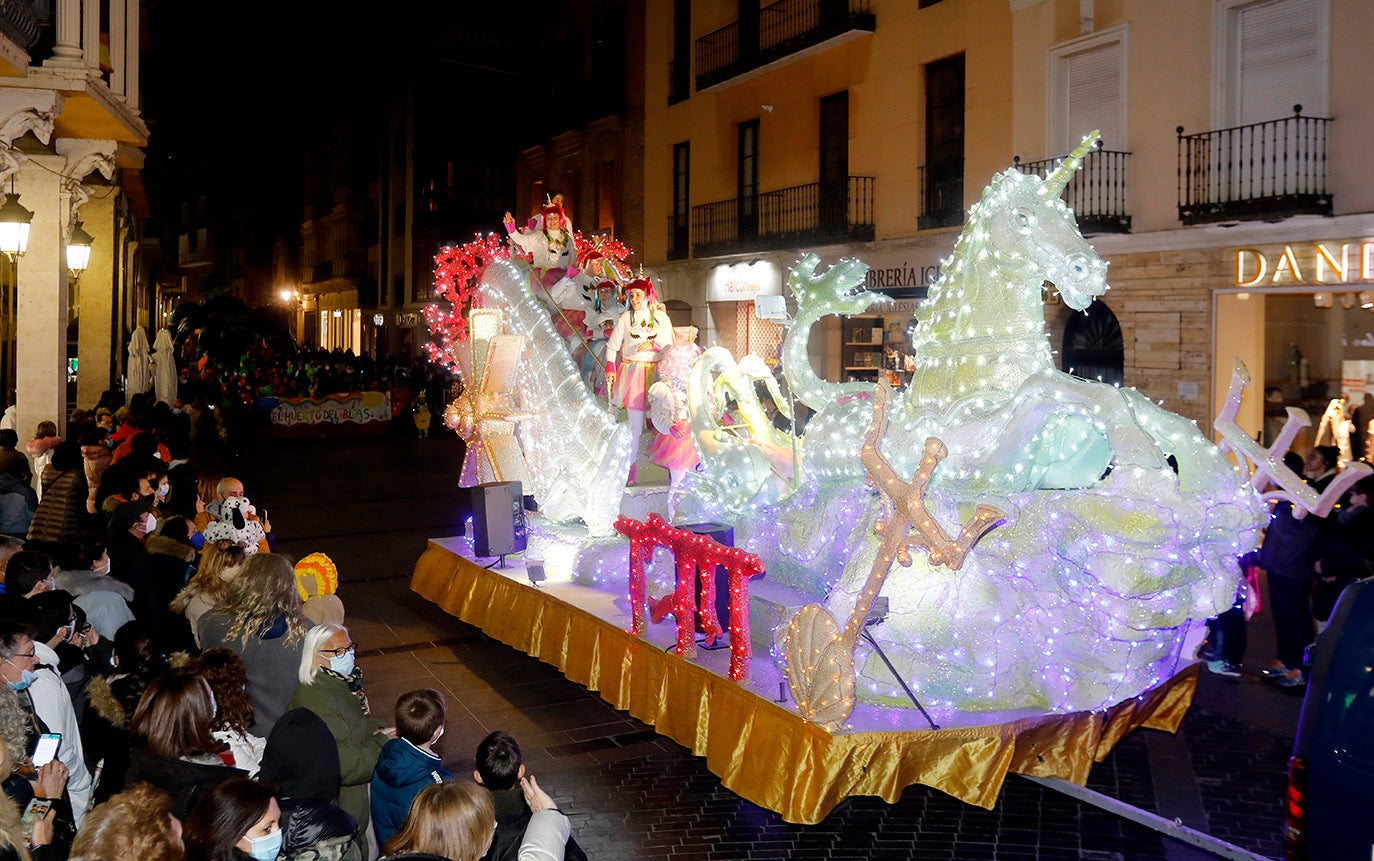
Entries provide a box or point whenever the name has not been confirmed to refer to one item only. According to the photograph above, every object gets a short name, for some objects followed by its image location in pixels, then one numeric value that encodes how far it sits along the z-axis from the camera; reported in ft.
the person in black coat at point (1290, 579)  24.26
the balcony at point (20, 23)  26.99
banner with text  80.18
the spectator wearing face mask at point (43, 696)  12.47
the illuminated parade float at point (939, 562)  17.72
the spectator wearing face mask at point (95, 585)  17.17
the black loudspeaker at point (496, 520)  29.37
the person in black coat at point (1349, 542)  23.17
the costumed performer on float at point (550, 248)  34.06
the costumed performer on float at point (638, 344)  28.91
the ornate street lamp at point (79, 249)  37.19
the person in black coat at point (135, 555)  19.88
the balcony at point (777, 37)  61.57
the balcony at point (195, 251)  221.66
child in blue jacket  12.94
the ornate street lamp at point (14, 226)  30.78
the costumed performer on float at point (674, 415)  27.71
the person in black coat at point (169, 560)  20.02
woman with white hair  13.67
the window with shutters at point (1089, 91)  47.32
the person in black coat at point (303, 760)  12.34
